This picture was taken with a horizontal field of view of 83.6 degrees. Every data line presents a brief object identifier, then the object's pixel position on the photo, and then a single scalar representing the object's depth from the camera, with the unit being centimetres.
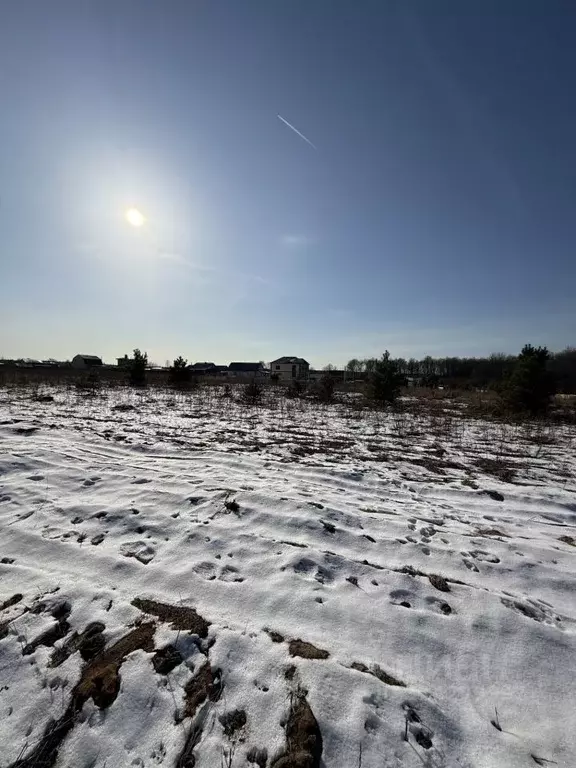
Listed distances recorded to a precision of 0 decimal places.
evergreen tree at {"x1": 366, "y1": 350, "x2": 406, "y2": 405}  1828
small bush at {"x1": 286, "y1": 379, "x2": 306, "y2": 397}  2200
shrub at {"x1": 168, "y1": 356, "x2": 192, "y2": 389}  2477
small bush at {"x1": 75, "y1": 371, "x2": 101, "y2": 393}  1936
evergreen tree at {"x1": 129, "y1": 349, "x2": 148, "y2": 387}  2353
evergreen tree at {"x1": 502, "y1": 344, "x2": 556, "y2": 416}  1487
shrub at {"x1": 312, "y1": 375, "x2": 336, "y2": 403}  1963
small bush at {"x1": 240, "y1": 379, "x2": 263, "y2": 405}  1718
